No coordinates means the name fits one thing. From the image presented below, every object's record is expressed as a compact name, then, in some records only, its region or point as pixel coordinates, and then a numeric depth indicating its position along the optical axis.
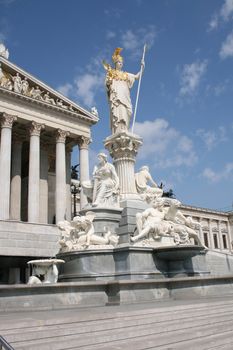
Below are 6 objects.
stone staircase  5.73
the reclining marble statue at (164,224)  12.06
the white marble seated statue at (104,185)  13.55
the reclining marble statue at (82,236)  11.99
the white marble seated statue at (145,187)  14.99
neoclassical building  30.39
